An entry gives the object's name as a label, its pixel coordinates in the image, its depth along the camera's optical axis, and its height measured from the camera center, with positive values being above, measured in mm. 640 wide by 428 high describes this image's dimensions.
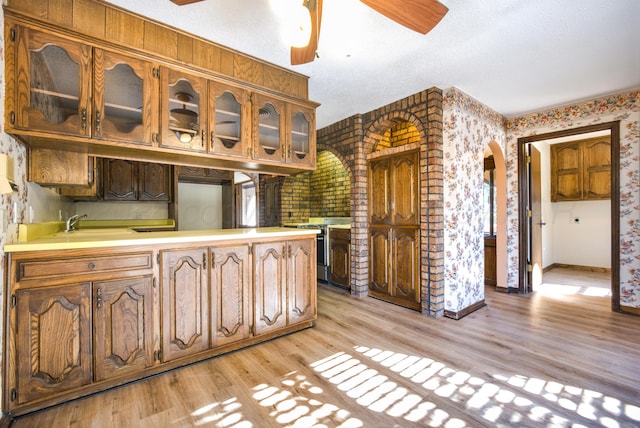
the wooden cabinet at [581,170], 4758 +715
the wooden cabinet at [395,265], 3178 -614
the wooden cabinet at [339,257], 4020 -632
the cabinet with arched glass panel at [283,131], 2486 +759
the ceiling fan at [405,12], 1326 +962
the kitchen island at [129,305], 1531 -581
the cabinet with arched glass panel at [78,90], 1590 +778
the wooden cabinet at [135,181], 4516 +573
